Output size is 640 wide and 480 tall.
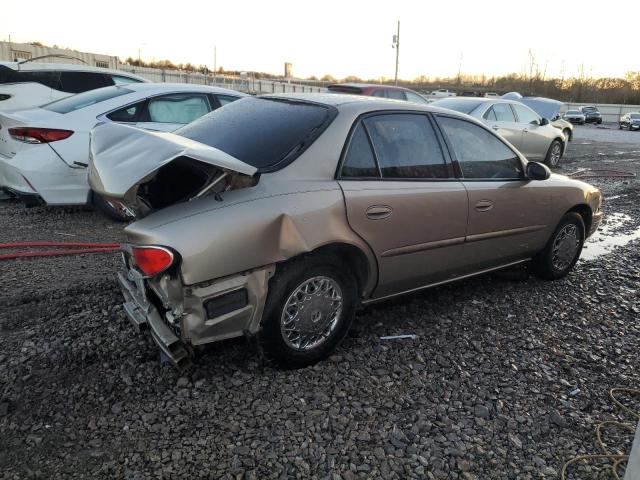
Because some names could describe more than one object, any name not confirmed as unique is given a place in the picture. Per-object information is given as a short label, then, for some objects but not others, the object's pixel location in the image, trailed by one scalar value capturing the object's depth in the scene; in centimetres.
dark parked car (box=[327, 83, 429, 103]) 1140
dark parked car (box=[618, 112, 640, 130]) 3678
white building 2439
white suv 753
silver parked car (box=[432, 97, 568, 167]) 1027
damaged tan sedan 266
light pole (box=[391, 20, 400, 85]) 3736
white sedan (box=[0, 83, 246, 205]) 559
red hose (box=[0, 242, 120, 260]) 478
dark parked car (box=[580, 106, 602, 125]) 4425
